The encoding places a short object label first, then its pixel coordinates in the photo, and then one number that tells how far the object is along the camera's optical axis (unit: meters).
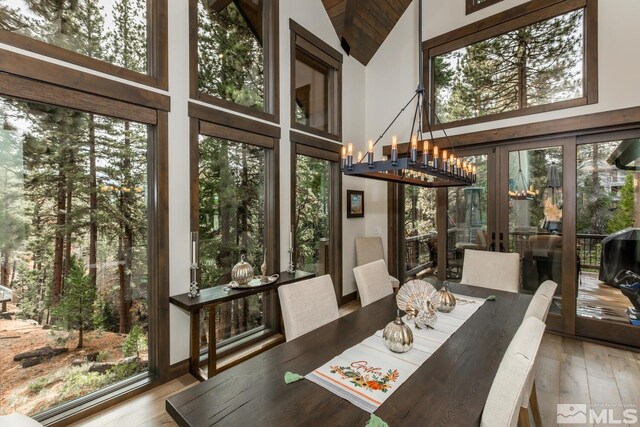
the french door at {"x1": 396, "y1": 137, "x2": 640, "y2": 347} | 3.30
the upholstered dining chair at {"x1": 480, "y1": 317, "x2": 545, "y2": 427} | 0.96
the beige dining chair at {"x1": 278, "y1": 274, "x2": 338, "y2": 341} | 2.01
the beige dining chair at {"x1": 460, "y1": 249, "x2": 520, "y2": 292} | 3.08
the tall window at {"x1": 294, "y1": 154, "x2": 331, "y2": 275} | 4.11
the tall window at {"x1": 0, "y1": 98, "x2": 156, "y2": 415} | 1.98
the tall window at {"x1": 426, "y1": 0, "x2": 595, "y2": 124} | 3.47
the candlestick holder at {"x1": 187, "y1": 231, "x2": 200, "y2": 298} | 2.64
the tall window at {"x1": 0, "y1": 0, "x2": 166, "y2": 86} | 1.99
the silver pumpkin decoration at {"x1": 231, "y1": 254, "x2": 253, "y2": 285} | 2.89
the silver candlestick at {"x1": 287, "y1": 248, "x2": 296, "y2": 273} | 3.61
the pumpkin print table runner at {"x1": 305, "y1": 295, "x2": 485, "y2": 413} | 1.24
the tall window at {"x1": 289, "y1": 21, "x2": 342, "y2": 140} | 3.98
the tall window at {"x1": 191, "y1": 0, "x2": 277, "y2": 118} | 2.99
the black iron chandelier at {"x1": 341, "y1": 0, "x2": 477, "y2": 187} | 1.77
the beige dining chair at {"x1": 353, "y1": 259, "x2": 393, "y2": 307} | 2.64
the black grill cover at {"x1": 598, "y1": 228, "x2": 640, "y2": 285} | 3.27
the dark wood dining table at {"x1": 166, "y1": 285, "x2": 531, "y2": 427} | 1.08
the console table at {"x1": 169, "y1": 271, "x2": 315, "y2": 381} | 2.50
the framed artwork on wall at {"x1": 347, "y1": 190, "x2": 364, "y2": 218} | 4.88
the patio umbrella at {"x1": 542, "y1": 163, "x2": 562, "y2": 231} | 3.60
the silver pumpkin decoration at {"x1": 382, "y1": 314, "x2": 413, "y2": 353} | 1.58
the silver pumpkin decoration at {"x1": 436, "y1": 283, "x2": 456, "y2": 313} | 2.25
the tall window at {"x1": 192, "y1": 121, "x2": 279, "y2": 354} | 2.99
